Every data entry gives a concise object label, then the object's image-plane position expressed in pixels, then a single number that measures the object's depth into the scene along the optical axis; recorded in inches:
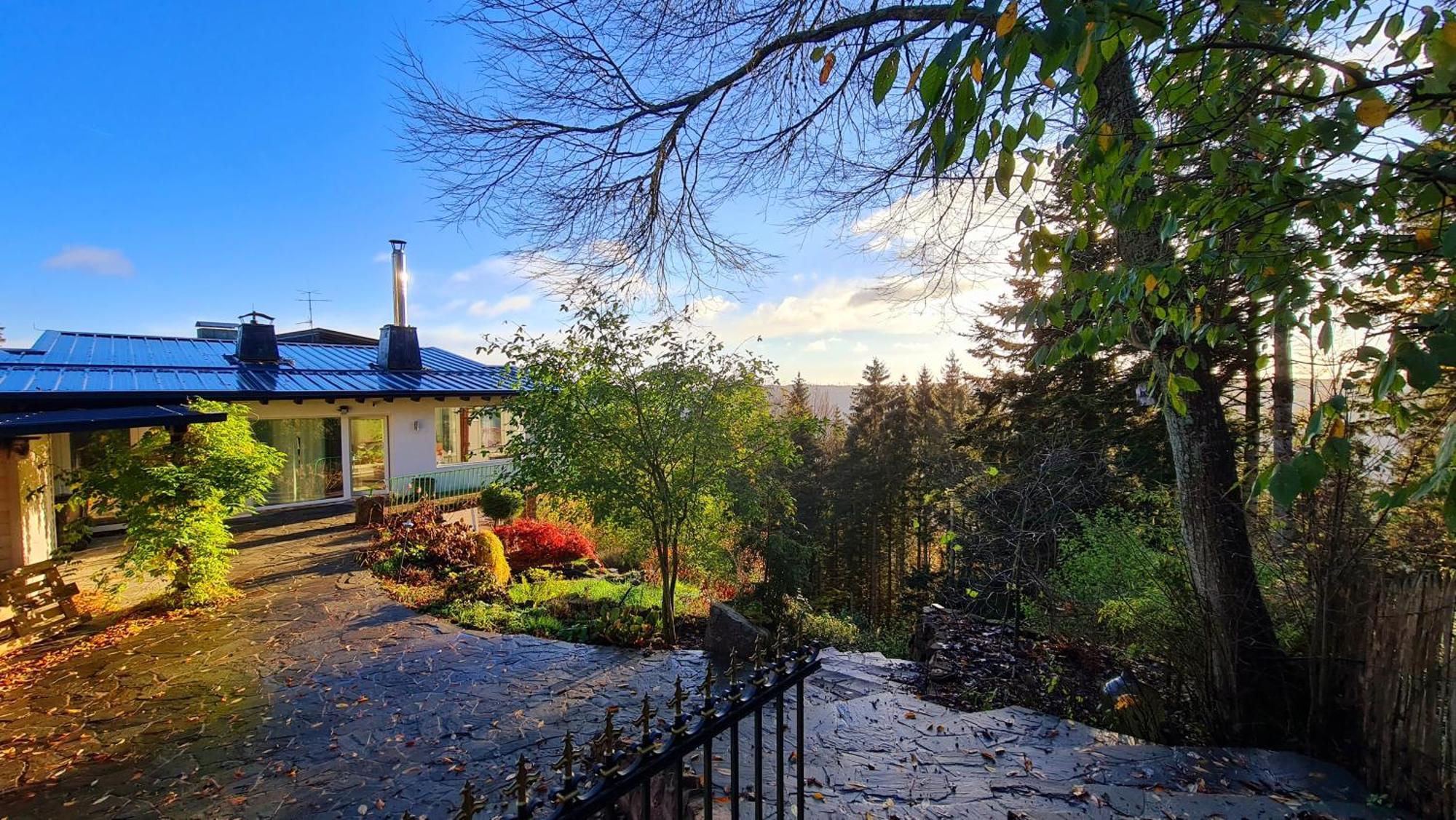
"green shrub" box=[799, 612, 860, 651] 300.2
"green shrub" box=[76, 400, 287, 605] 253.8
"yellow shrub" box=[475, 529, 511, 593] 367.9
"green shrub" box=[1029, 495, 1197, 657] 167.0
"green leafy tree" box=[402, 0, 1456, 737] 49.5
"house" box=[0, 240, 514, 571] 269.0
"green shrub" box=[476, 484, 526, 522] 475.2
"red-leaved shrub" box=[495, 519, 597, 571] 441.7
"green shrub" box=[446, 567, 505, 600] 317.1
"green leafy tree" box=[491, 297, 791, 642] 245.3
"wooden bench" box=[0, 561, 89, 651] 236.4
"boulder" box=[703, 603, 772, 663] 226.1
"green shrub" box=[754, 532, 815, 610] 497.0
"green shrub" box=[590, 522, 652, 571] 283.7
